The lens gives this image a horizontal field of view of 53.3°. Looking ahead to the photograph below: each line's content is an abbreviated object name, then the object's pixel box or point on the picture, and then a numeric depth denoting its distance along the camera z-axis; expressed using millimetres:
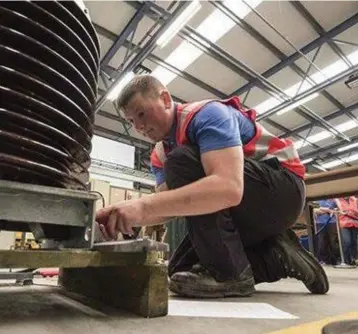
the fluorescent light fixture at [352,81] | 5633
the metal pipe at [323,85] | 5715
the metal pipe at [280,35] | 4611
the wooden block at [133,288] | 768
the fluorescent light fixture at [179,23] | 4078
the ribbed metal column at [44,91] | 832
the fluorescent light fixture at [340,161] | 10547
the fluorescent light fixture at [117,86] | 5456
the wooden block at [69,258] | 695
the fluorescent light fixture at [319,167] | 11031
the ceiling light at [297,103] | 6289
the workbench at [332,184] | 2518
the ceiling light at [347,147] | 9344
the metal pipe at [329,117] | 7415
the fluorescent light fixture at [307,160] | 10359
